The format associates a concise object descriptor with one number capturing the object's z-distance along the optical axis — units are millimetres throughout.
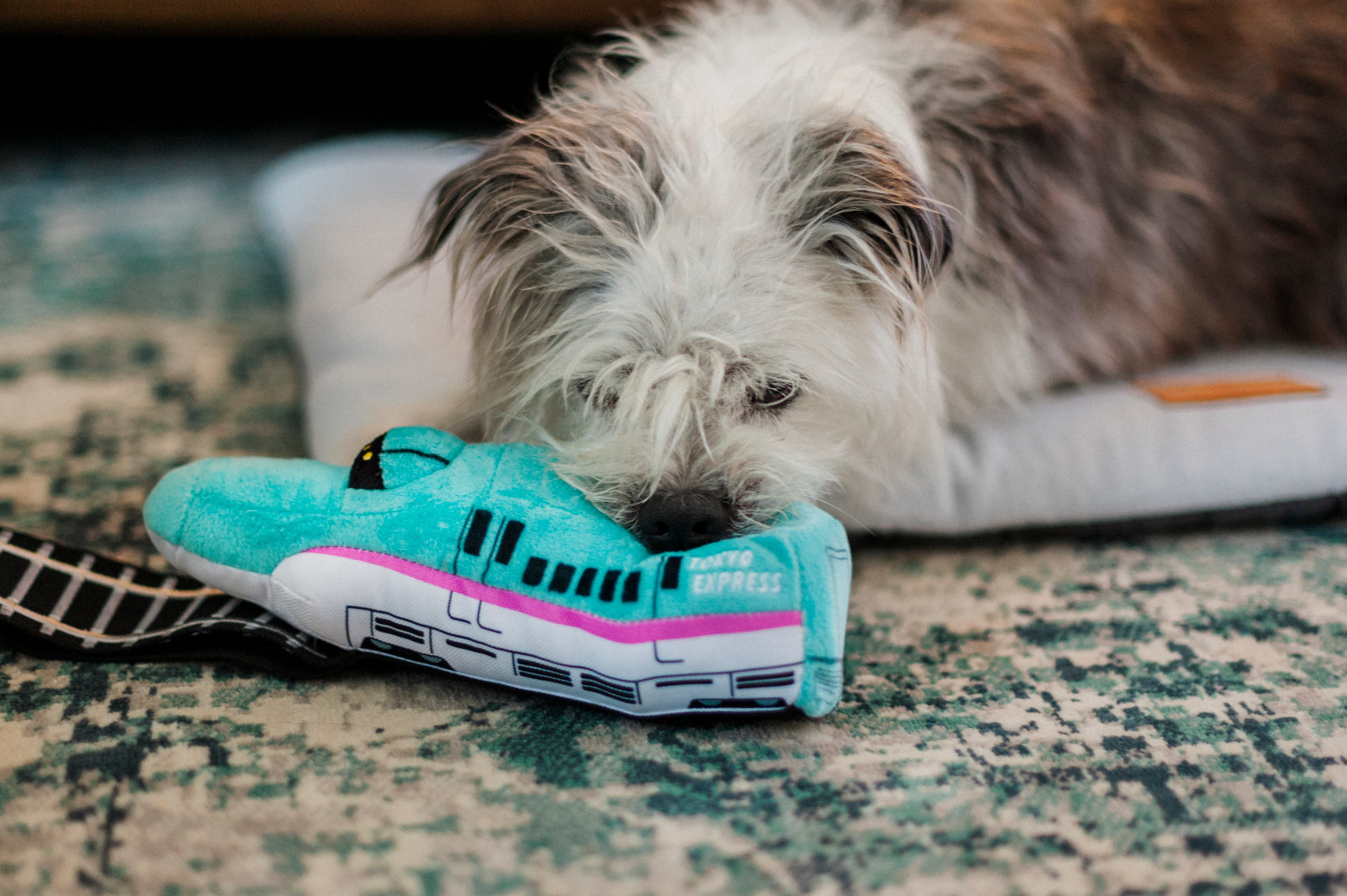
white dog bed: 1081
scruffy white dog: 1009
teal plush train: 922
